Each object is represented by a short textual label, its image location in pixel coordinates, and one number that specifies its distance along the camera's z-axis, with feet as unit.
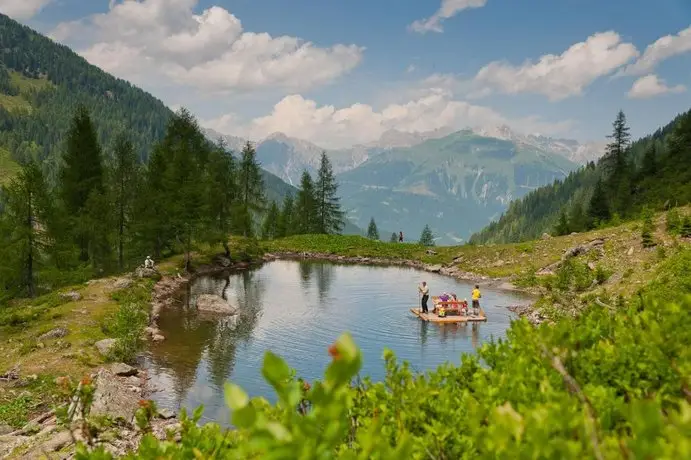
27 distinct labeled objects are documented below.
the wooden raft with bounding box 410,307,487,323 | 95.90
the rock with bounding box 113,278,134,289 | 102.93
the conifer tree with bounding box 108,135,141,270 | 137.18
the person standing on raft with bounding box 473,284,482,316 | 103.55
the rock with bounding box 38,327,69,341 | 70.49
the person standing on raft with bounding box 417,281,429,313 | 100.94
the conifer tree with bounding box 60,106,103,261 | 140.87
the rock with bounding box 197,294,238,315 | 101.19
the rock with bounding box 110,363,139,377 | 62.74
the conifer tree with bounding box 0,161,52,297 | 97.66
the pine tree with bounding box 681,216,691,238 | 103.66
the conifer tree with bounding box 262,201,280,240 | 316.40
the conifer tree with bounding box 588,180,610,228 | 224.74
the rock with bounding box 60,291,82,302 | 90.63
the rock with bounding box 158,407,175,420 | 51.62
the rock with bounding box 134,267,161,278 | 118.32
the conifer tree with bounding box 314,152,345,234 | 273.75
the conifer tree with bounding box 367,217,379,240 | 414.19
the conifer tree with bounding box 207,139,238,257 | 178.29
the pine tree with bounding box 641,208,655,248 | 109.60
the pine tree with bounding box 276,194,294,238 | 288.30
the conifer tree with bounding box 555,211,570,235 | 221.25
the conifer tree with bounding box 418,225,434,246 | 366.84
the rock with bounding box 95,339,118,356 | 68.95
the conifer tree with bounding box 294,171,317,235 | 272.72
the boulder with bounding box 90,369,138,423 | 46.83
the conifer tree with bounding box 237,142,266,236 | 226.60
